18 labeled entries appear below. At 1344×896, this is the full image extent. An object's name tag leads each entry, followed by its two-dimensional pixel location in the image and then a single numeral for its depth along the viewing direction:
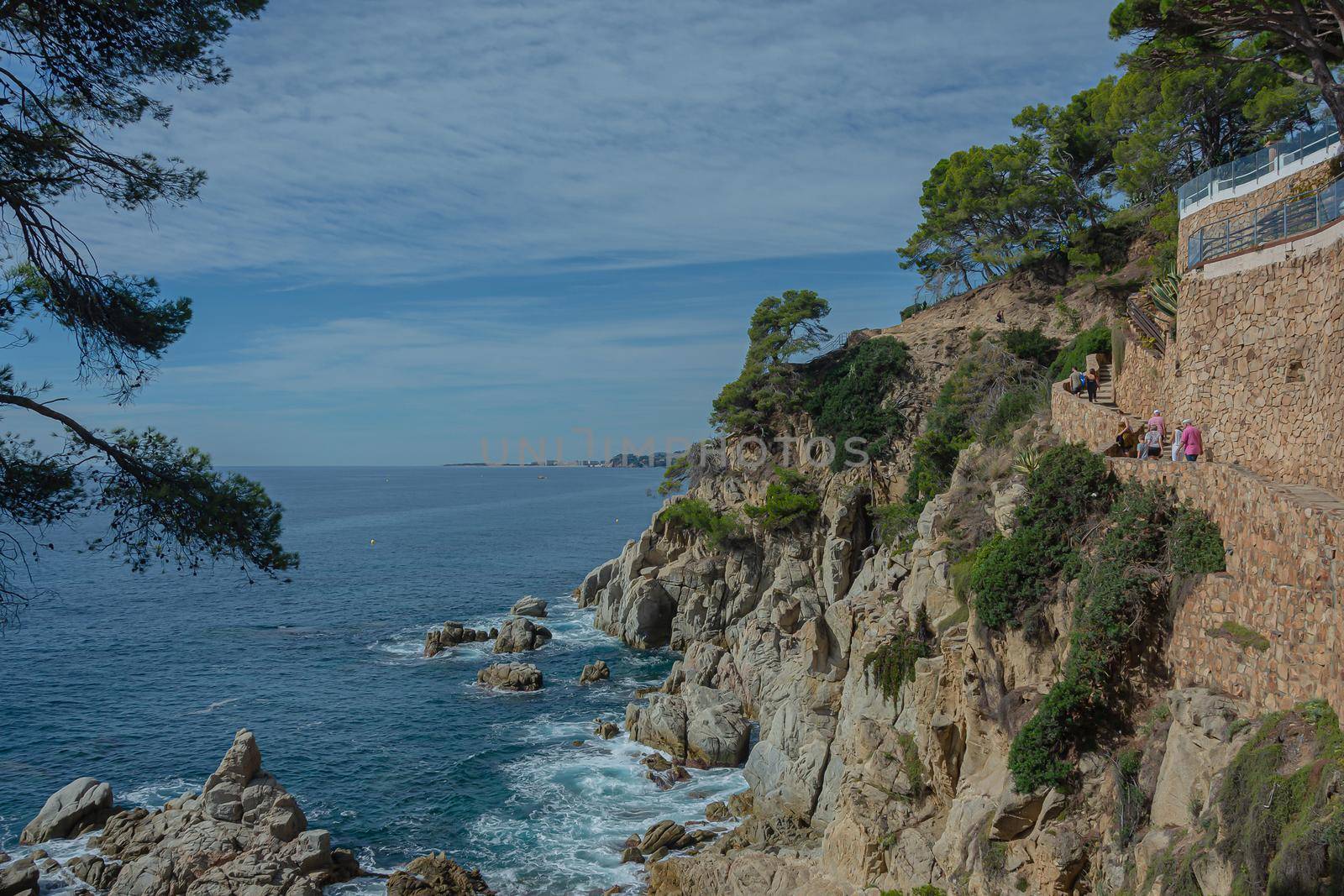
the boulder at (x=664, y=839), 23.50
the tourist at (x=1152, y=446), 17.95
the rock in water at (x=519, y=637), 45.09
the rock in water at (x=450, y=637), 44.66
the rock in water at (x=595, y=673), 39.75
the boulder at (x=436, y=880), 21.22
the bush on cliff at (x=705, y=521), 46.12
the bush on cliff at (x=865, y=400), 46.38
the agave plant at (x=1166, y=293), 21.41
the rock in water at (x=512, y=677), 38.59
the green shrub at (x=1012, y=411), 30.60
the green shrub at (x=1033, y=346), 40.84
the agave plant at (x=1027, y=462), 21.14
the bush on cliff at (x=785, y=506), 44.69
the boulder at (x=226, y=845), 20.98
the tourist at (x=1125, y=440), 19.94
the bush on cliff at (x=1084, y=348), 30.47
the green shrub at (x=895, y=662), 21.78
